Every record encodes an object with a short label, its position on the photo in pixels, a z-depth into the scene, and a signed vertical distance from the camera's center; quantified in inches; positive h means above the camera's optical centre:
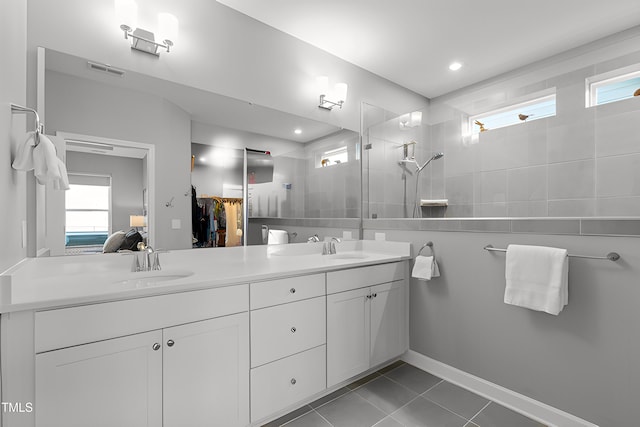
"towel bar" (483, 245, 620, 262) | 55.2 -8.5
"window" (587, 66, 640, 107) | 84.3 +38.3
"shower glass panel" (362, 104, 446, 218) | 109.4 +19.7
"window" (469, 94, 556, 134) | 99.7 +37.2
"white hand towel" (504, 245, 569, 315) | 58.9 -13.9
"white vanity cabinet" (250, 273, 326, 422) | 58.1 -27.8
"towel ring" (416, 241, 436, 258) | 85.2 -9.8
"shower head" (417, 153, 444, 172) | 122.4 +23.8
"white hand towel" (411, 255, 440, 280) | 81.7 -15.7
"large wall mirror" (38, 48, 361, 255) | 55.8 +15.8
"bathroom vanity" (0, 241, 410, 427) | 39.4 -21.4
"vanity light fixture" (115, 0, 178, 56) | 59.8 +40.3
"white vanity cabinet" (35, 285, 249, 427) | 40.1 -23.8
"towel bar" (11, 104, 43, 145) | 44.2 +16.0
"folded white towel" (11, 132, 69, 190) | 44.5 +8.7
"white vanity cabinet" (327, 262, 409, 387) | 71.1 -28.5
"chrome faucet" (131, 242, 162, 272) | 60.3 -9.7
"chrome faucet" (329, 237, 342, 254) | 96.3 -10.3
